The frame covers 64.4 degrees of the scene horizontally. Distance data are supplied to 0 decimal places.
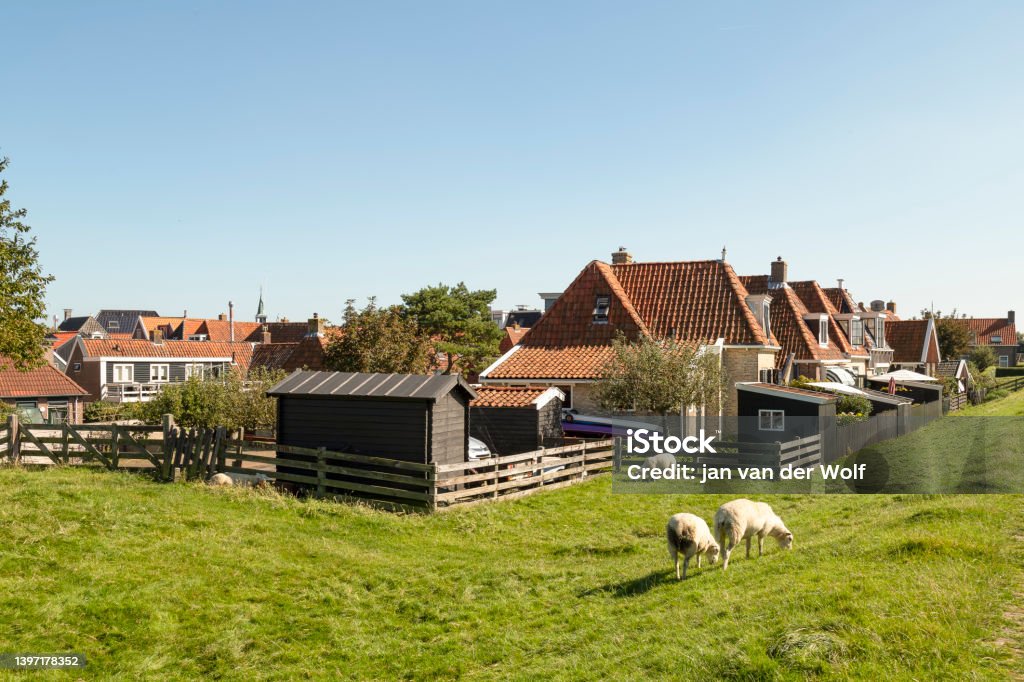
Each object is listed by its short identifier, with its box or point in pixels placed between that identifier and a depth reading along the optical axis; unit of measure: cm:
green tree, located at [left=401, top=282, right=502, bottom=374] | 4450
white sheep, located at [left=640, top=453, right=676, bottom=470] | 2375
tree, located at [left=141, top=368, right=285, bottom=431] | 3148
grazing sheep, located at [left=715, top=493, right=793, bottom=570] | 1178
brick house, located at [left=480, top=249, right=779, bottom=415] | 3303
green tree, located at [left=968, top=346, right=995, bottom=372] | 8038
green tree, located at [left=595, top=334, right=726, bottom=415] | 2741
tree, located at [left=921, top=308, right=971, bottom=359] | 7006
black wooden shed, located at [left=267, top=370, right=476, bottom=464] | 1925
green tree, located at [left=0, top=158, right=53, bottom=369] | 2461
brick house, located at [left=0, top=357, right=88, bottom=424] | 4166
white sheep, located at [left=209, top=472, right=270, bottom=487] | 1941
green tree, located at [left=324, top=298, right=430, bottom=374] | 3488
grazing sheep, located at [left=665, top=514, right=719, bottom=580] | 1148
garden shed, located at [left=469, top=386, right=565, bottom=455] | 2553
